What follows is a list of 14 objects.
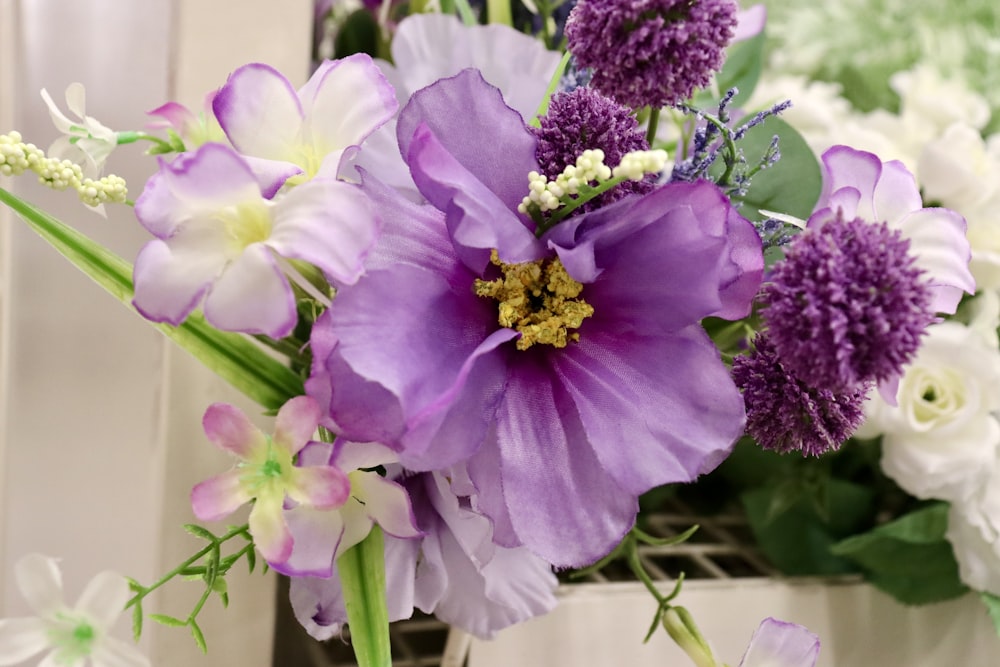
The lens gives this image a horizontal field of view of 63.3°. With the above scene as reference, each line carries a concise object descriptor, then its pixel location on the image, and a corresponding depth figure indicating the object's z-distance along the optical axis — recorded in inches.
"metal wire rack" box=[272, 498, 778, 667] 20.2
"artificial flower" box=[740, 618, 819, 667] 12.3
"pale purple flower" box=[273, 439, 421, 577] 10.4
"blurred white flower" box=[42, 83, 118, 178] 11.4
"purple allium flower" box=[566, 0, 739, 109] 10.4
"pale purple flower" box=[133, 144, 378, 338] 8.9
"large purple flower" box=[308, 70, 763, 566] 9.7
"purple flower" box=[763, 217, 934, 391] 8.8
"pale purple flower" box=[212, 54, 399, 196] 10.5
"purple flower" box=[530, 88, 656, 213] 10.5
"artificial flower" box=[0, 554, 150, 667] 12.5
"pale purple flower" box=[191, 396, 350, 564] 10.0
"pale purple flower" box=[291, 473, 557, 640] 12.3
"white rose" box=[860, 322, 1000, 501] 17.7
